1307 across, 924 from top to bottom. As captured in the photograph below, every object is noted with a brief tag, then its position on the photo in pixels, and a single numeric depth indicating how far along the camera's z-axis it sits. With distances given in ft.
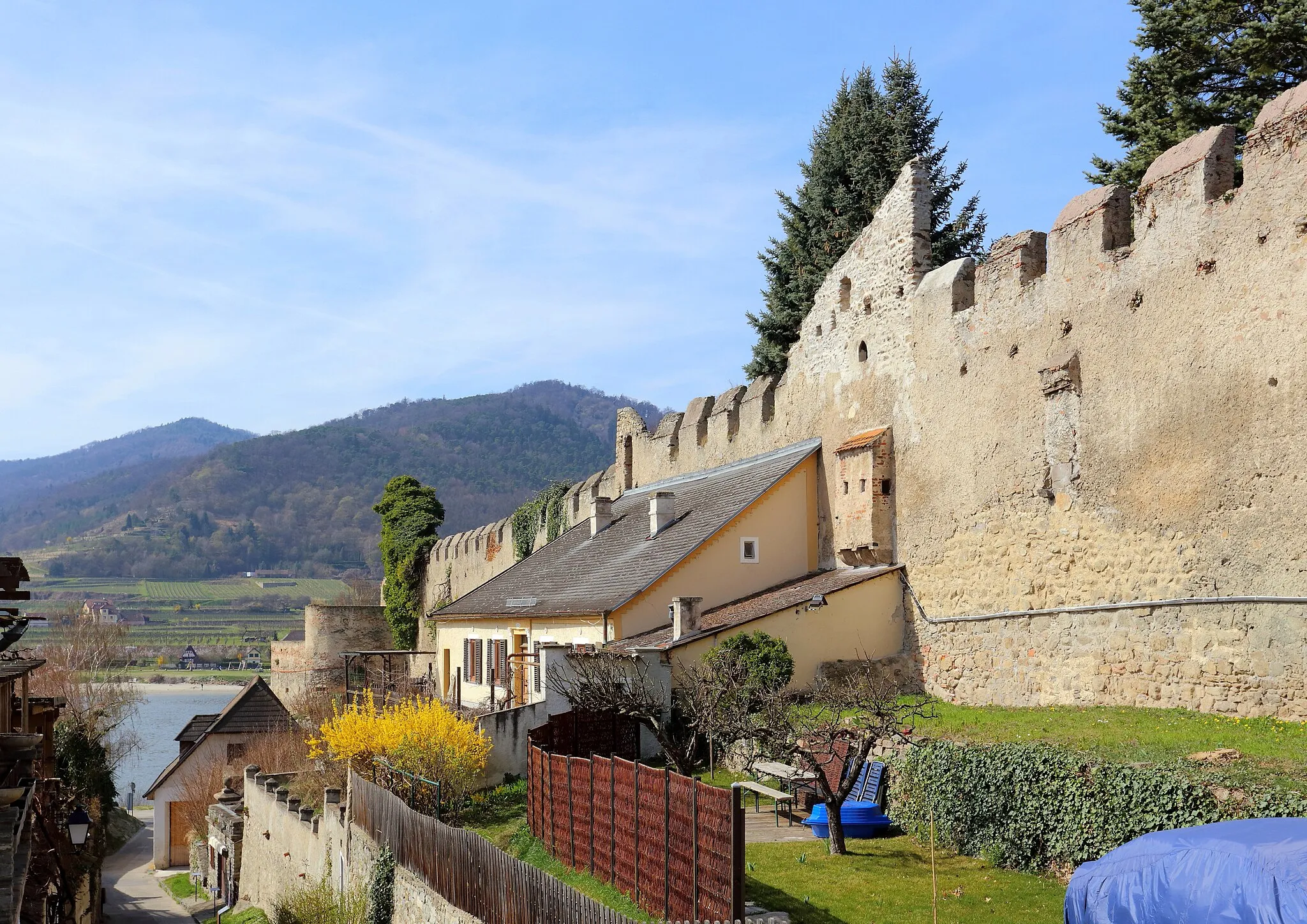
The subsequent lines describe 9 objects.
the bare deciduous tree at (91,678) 154.92
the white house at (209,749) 134.72
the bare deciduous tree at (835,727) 46.55
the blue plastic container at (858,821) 48.96
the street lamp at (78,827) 66.54
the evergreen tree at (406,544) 155.74
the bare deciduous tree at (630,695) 61.46
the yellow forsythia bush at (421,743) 64.95
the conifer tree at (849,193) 107.14
